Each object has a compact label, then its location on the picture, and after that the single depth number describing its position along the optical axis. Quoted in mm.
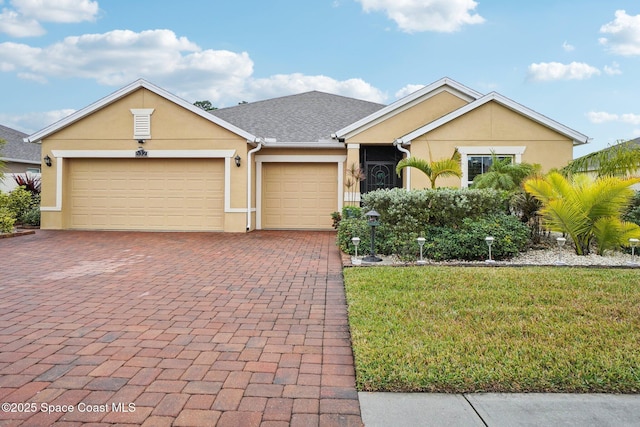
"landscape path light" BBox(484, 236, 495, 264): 6927
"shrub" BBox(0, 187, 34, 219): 13609
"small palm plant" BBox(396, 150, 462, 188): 9094
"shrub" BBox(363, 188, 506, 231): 7875
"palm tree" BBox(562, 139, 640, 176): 8023
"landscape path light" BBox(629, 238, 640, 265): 6890
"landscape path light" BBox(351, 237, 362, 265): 7278
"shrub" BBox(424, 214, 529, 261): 7312
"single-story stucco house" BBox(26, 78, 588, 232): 11875
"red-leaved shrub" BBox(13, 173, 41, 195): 14928
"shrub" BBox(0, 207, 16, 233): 11297
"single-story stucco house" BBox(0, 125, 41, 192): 18656
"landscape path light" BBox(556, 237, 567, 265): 6875
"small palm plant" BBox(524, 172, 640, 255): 7312
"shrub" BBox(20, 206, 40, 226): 13820
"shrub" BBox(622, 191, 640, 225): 8133
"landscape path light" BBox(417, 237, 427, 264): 7047
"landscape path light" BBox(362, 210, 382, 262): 7227
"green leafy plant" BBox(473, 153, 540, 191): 8953
